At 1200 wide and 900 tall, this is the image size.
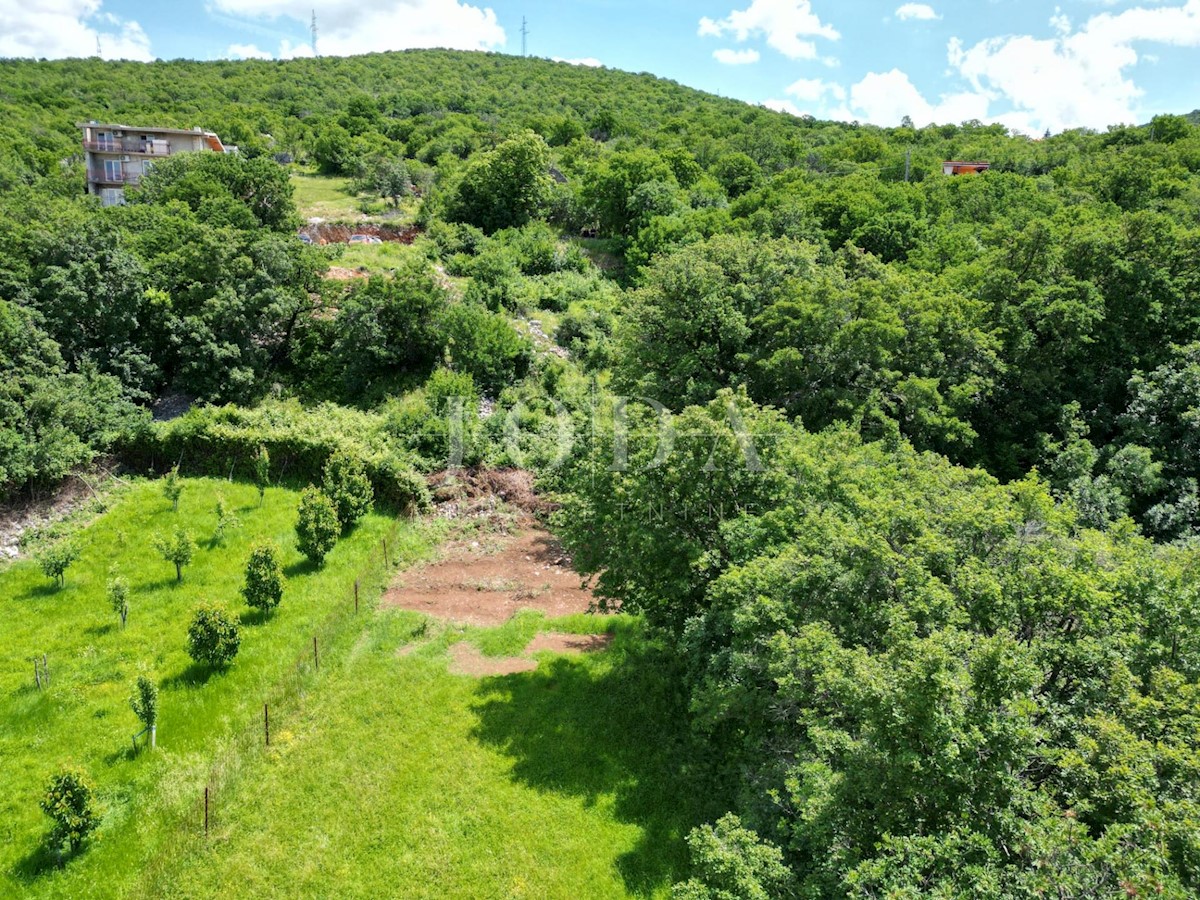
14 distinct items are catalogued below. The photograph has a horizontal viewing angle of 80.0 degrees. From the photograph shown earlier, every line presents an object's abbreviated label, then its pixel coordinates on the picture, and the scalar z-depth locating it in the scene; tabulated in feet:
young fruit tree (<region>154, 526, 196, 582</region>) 68.23
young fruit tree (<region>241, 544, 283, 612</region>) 64.23
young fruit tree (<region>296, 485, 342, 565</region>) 72.64
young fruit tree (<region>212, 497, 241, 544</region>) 75.97
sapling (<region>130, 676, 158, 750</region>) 48.85
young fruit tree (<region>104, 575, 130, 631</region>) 61.00
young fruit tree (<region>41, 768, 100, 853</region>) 41.57
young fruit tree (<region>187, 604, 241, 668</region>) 56.90
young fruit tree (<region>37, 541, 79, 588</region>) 65.72
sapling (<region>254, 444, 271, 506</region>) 85.76
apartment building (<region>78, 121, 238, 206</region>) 173.37
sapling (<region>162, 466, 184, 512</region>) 79.25
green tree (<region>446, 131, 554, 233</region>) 171.22
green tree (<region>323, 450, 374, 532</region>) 79.51
